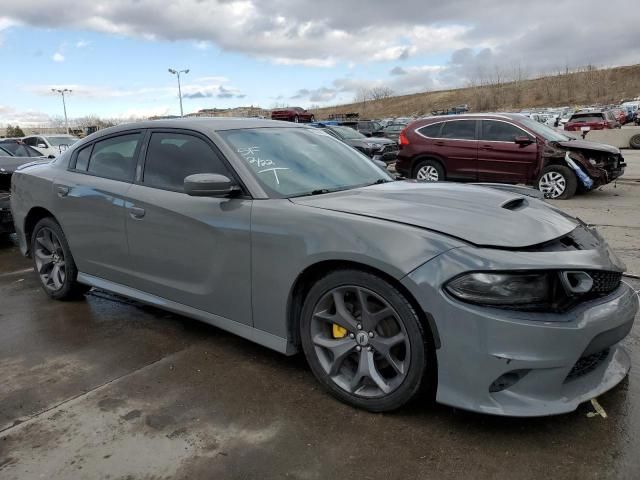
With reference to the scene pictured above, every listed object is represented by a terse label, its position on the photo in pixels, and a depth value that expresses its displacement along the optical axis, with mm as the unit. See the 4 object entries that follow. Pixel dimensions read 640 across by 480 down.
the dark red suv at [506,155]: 9750
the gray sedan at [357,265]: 2299
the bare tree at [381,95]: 114112
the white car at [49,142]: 19297
